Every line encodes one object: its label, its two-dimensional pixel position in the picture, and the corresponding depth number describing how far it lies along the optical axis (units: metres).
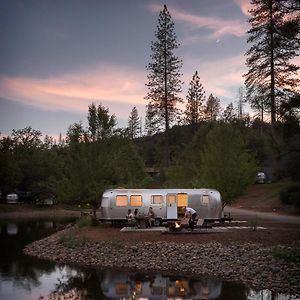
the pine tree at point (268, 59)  36.94
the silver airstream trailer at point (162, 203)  28.67
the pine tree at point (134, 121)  113.62
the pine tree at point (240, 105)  103.88
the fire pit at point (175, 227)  25.31
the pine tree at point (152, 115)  49.66
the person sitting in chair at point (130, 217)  28.16
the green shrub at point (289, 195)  34.34
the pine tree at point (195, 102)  66.06
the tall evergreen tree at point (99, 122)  34.38
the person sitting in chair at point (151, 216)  28.13
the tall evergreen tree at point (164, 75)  47.84
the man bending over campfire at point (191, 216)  25.72
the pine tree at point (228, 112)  78.88
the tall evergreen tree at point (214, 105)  83.90
